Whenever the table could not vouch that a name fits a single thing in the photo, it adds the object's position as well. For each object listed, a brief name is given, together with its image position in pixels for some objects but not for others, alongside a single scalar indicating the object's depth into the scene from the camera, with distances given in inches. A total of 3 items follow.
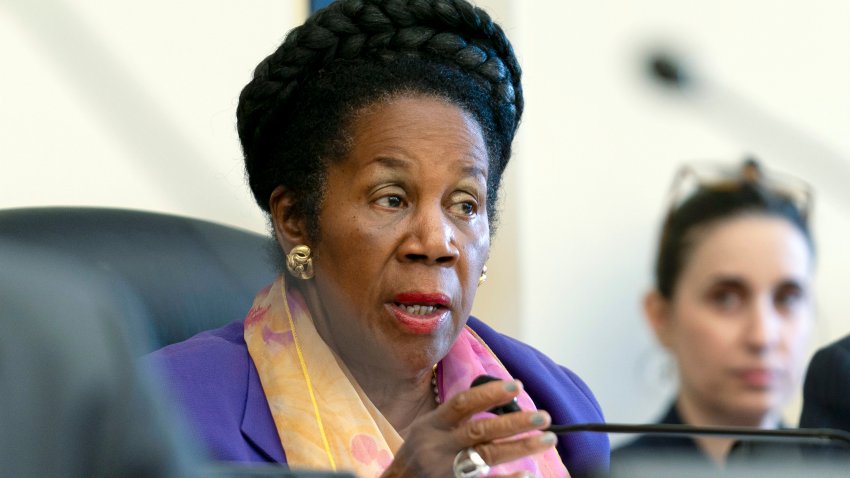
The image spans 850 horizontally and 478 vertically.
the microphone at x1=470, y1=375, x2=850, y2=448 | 113.8
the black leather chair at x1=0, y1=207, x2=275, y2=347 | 130.4
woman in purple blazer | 126.9
